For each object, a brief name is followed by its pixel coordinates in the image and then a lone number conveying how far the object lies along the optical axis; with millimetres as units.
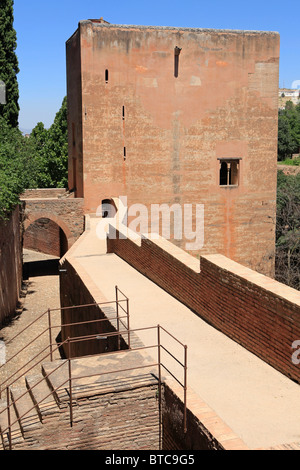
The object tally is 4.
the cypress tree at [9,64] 21641
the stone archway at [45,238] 26431
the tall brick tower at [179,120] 20312
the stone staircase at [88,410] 5660
